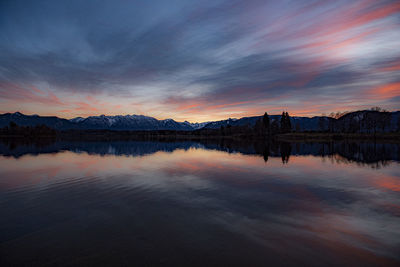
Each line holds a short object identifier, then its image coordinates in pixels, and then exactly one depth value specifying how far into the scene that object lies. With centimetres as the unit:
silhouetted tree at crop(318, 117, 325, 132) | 19750
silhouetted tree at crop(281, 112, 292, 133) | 19726
